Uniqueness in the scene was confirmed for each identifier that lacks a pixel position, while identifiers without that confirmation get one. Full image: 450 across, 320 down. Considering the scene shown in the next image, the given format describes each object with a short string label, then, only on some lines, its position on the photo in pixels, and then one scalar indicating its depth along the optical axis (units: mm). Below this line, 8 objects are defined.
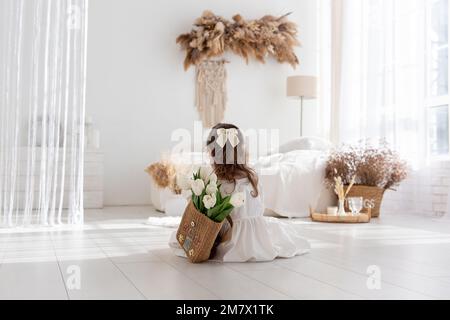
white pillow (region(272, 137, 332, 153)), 5683
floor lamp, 6832
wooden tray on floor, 4488
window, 5129
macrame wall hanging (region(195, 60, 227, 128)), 6950
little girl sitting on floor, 2637
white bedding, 4859
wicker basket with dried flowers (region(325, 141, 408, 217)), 4910
